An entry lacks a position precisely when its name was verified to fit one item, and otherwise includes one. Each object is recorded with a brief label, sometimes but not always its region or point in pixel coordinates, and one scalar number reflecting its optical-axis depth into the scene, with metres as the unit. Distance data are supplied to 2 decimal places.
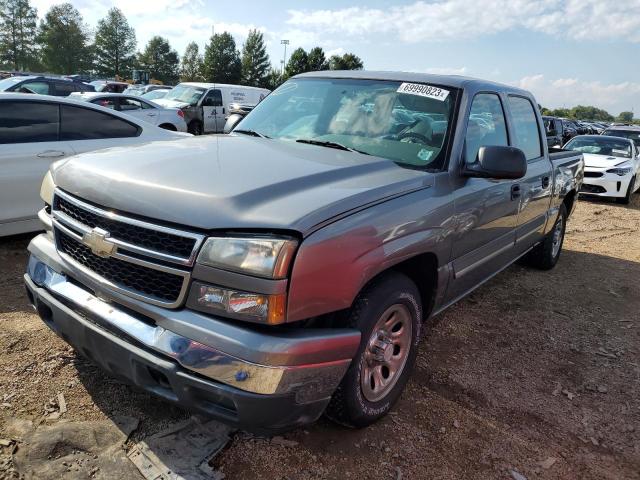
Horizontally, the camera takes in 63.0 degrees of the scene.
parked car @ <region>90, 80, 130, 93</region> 23.02
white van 16.36
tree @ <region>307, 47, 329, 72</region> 73.62
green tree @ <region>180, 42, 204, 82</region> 103.69
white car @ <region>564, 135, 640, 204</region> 11.47
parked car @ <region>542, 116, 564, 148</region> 22.17
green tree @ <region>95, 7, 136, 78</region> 96.44
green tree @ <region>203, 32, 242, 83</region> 81.81
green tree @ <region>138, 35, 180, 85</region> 101.06
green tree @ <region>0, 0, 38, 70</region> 88.81
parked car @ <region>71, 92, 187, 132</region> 12.34
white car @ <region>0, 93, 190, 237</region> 4.78
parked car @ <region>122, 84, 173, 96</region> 26.16
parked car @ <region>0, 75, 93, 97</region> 14.20
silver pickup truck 2.01
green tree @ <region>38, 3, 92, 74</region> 89.50
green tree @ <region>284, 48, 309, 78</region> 73.31
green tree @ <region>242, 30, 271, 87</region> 86.44
